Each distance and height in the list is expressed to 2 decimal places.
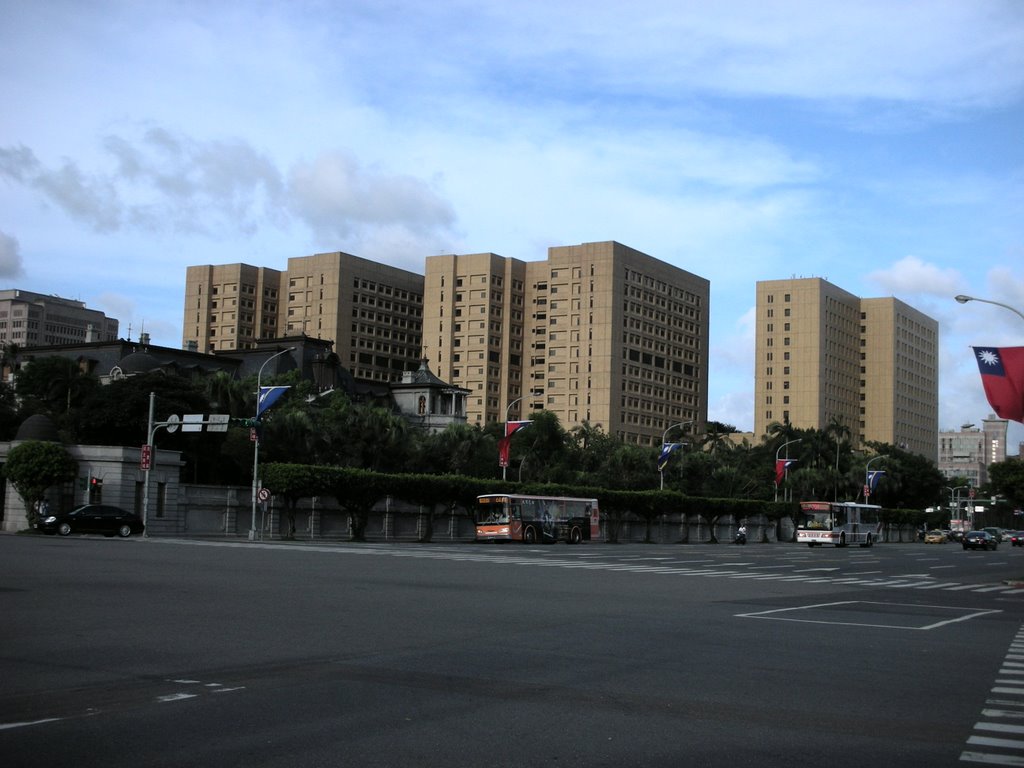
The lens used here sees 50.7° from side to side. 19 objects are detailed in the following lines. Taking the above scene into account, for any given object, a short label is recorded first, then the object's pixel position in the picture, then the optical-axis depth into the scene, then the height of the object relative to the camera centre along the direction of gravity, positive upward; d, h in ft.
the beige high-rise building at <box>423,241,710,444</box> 522.06 +75.77
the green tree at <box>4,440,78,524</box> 165.78 -0.03
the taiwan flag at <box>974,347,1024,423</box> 103.14 +11.42
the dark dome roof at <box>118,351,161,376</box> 298.35 +30.29
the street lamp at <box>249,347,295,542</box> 172.96 +0.84
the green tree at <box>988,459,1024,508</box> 375.25 +6.89
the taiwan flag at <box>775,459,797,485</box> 279.49 +6.37
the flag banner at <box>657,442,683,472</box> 237.86 +7.85
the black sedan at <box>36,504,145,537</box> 154.81 -7.28
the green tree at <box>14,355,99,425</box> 295.28 +23.81
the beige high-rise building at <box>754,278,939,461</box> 577.84 +74.03
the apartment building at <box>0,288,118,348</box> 367.25 +47.27
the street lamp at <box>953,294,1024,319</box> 115.44 +21.13
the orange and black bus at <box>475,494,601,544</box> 196.24 -6.54
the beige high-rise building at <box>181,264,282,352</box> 594.24 +93.50
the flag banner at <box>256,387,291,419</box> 172.65 +12.55
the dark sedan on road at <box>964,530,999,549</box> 280.31 -11.04
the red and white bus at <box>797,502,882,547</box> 255.91 -7.39
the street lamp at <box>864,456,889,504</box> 334.52 +3.21
